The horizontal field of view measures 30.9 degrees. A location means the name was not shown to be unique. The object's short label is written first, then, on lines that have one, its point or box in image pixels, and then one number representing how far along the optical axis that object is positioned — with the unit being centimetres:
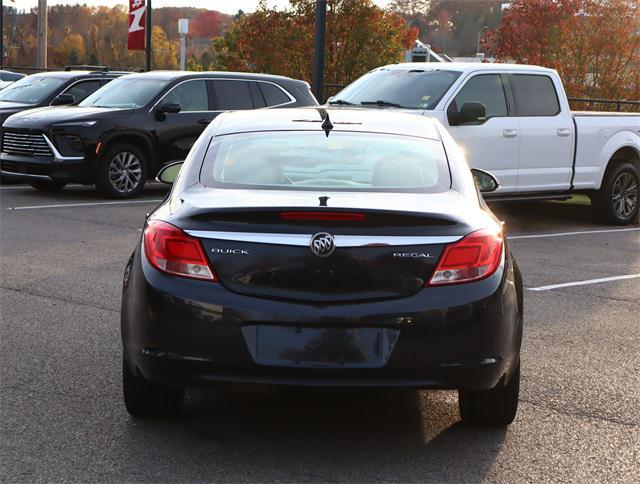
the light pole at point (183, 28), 4528
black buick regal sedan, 466
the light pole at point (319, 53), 1791
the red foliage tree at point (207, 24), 10200
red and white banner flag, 2766
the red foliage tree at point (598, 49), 2653
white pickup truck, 1309
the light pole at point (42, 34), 3522
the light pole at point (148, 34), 2692
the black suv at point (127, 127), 1551
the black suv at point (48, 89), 1820
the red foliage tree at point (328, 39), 2498
